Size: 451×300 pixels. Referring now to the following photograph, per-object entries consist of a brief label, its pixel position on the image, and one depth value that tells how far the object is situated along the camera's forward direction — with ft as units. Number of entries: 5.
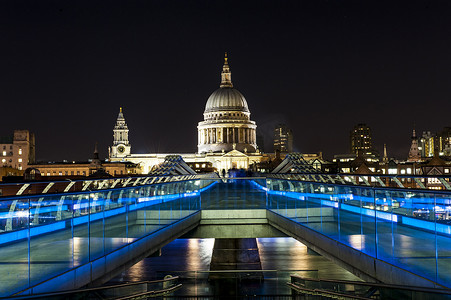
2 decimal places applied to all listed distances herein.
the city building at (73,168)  557.00
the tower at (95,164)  460.71
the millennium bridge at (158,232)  27.53
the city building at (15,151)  646.82
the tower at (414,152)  589.40
